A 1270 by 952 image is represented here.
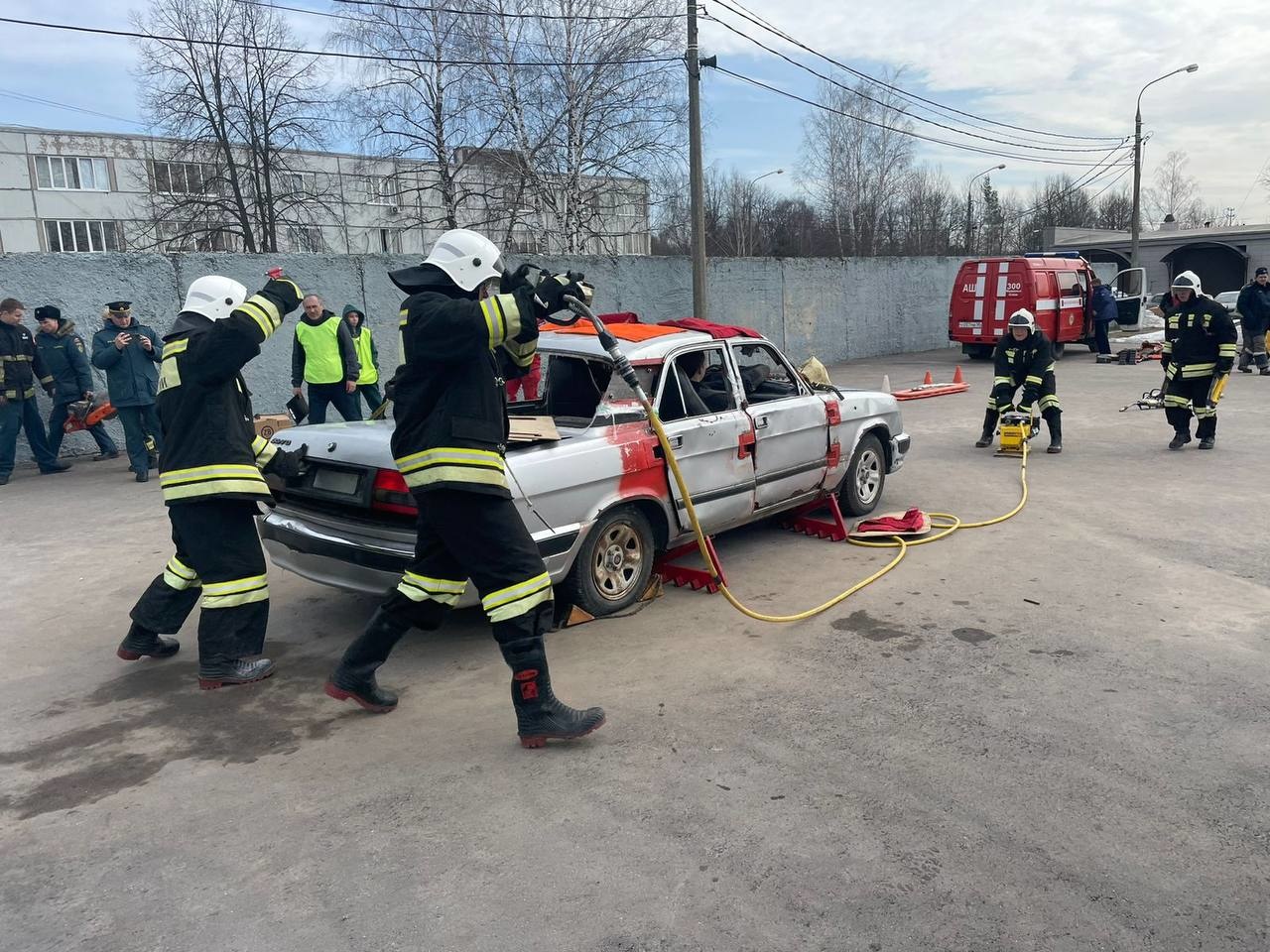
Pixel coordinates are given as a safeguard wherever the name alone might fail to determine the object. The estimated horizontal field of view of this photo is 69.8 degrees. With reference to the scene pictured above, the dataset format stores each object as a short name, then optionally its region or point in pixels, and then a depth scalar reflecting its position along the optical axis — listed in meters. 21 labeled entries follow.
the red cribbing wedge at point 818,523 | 6.78
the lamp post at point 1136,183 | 30.03
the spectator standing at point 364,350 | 10.18
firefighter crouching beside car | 9.91
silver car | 4.55
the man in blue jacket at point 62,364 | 9.74
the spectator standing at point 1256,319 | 16.30
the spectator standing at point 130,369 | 9.22
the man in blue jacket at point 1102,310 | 20.62
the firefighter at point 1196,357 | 9.73
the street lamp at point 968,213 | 44.38
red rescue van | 18.86
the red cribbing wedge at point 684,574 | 5.71
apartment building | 22.53
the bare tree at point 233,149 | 22.12
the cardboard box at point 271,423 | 7.72
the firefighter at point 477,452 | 3.47
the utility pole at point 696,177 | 14.76
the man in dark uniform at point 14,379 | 9.33
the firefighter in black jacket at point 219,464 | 4.26
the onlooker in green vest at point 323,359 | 9.48
